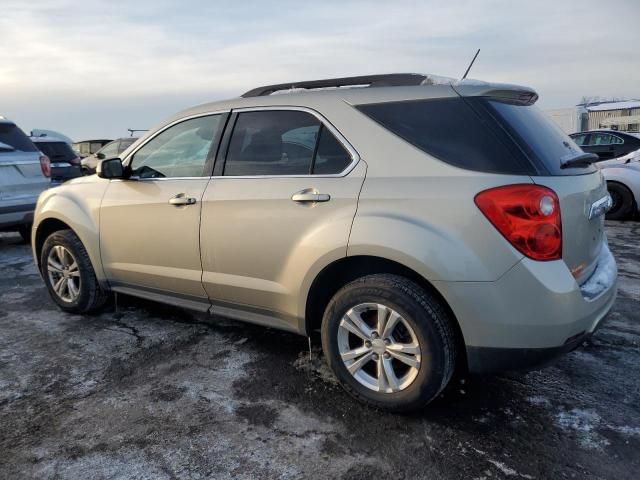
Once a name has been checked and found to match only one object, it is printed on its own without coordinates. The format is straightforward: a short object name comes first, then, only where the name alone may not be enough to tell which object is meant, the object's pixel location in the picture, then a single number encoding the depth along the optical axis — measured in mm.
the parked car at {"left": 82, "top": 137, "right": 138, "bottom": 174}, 13494
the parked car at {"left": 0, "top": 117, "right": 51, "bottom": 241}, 6621
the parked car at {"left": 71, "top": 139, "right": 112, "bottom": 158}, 19078
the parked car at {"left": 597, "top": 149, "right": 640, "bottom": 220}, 8594
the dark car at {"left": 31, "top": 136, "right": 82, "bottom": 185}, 10227
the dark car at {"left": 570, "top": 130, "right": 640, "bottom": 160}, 10023
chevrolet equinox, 2389
